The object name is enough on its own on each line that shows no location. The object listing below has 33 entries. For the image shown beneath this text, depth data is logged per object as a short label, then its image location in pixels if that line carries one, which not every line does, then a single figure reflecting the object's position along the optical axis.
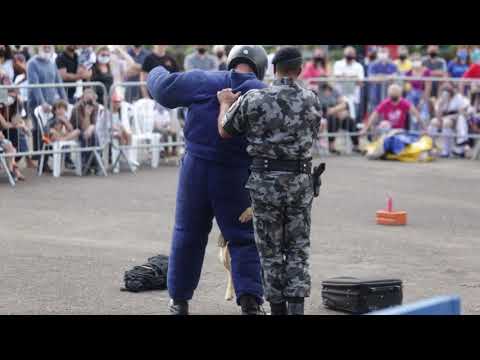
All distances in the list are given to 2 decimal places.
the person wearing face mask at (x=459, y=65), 21.75
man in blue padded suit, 8.00
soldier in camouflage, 7.64
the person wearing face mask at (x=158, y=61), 18.67
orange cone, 12.84
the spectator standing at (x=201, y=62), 19.73
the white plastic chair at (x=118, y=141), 17.38
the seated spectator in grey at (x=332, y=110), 20.55
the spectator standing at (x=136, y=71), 18.20
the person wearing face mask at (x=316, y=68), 21.40
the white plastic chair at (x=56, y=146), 16.34
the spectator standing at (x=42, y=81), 16.33
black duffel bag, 9.23
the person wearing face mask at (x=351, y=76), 20.98
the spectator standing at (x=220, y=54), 20.12
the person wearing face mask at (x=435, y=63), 21.68
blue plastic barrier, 5.14
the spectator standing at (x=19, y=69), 17.06
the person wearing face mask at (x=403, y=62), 22.95
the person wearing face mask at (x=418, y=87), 20.88
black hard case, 8.52
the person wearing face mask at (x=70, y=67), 17.80
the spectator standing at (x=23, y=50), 17.44
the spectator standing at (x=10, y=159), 15.64
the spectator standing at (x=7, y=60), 16.77
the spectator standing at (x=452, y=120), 19.97
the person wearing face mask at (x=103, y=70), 17.55
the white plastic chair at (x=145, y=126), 17.98
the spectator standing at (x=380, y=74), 21.14
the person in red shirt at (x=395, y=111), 20.02
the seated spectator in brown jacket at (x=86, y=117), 16.70
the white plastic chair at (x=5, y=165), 15.52
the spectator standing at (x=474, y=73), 19.83
